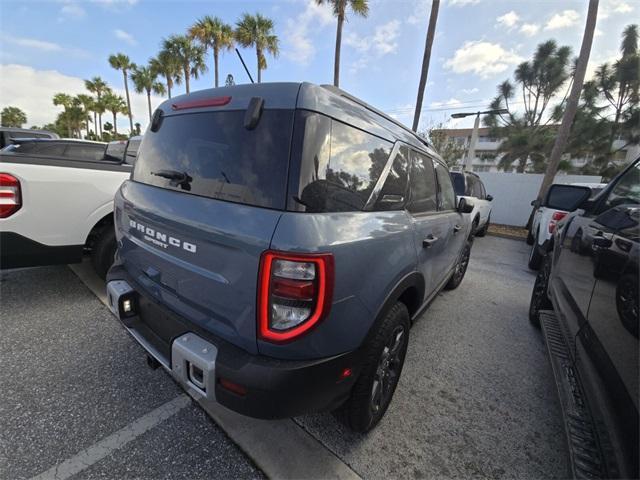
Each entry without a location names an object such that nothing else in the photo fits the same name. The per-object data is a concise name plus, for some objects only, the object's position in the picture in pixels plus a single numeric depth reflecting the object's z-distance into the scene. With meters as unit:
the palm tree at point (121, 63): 32.81
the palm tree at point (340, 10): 11.98
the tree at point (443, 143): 19.12
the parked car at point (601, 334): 1.24
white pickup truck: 2.59
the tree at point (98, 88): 41.69
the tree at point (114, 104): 42.53
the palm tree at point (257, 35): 17.05
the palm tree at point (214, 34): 19.50
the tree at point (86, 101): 44.97
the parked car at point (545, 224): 5.19
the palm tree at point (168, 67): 24.77
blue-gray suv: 1.28
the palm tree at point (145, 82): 33.06
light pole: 18.70
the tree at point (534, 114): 20.45
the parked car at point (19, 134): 8.83
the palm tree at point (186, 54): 23.95
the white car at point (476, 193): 7.04
